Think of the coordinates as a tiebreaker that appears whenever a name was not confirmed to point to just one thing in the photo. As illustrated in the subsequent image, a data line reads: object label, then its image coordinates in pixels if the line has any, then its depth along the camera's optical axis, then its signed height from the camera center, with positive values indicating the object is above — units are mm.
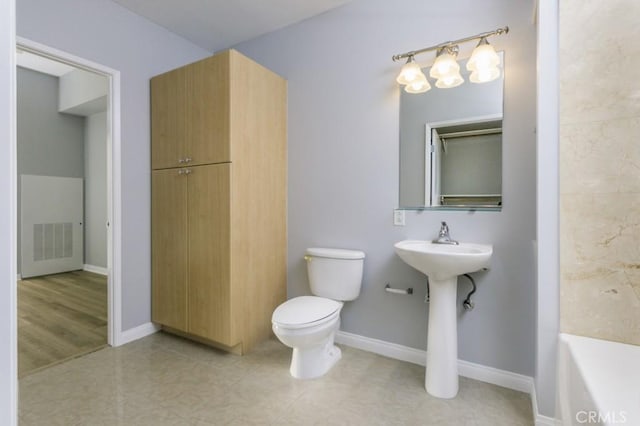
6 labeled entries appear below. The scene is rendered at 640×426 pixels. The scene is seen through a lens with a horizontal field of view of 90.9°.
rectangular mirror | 1859 +396
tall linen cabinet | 2121 +76
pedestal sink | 1720 -647
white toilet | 1806 -614
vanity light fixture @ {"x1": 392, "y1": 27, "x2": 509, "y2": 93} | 1775 +850
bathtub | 837 -543
